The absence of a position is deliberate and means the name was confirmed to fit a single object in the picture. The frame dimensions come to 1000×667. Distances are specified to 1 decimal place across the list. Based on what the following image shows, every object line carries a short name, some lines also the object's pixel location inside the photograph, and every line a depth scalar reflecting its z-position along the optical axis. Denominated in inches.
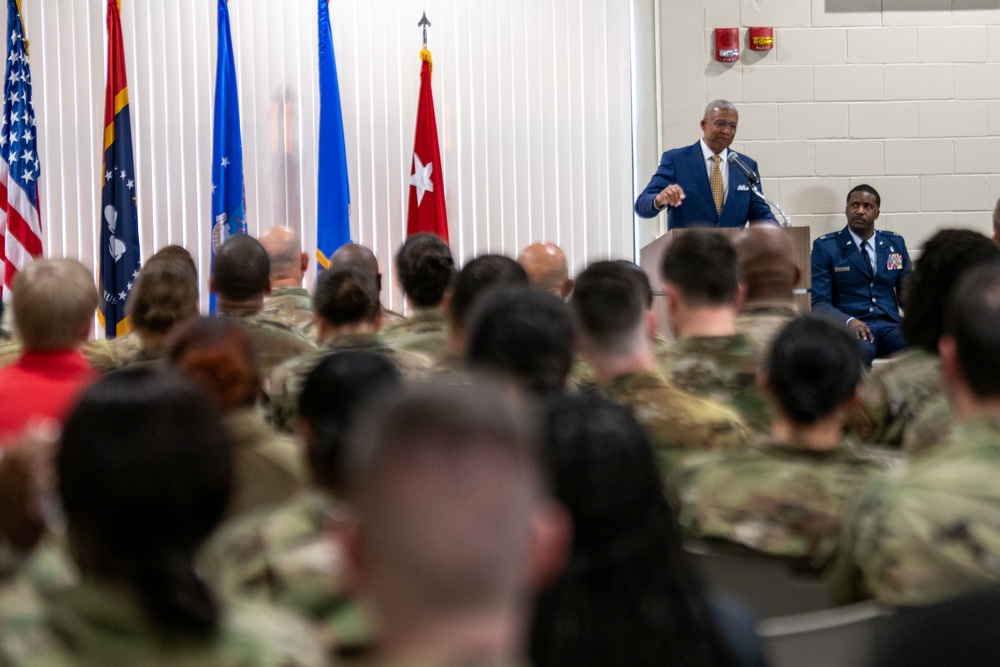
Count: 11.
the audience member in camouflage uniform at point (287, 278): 349.1
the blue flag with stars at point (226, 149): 532.4
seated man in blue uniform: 524.3
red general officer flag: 547.5
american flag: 491.0
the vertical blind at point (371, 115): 565.4
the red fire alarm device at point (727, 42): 567.5
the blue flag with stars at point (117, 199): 505.0
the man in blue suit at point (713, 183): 491.3
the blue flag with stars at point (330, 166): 536.5
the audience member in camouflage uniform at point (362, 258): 320.2
